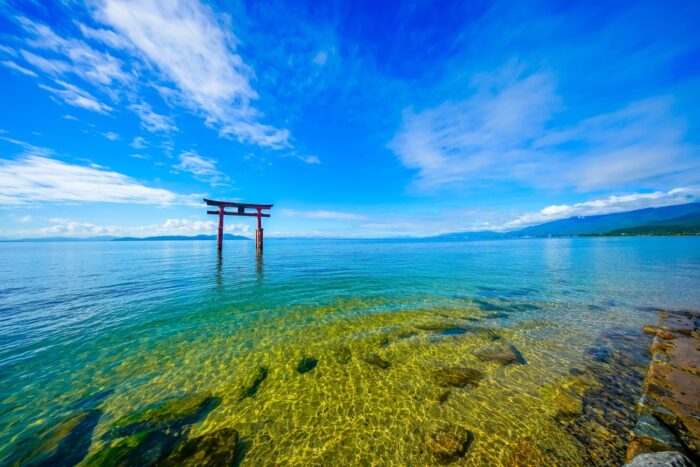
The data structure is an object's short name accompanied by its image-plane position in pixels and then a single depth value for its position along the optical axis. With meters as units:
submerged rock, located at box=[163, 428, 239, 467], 4.62
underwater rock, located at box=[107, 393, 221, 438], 5.46
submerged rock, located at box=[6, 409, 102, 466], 4.69
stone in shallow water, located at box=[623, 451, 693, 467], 3.87
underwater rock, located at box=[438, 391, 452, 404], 6.27
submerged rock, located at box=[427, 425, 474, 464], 4.75
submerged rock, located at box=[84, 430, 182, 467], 4.61
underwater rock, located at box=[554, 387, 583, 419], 5.66
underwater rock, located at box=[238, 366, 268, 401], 6.60
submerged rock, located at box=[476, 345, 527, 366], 8.06
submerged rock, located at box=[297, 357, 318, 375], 7.75
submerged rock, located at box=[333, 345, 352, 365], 8.28
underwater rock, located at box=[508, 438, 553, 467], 4.56
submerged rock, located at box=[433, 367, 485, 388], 6.94
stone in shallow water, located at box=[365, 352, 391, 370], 7.98
